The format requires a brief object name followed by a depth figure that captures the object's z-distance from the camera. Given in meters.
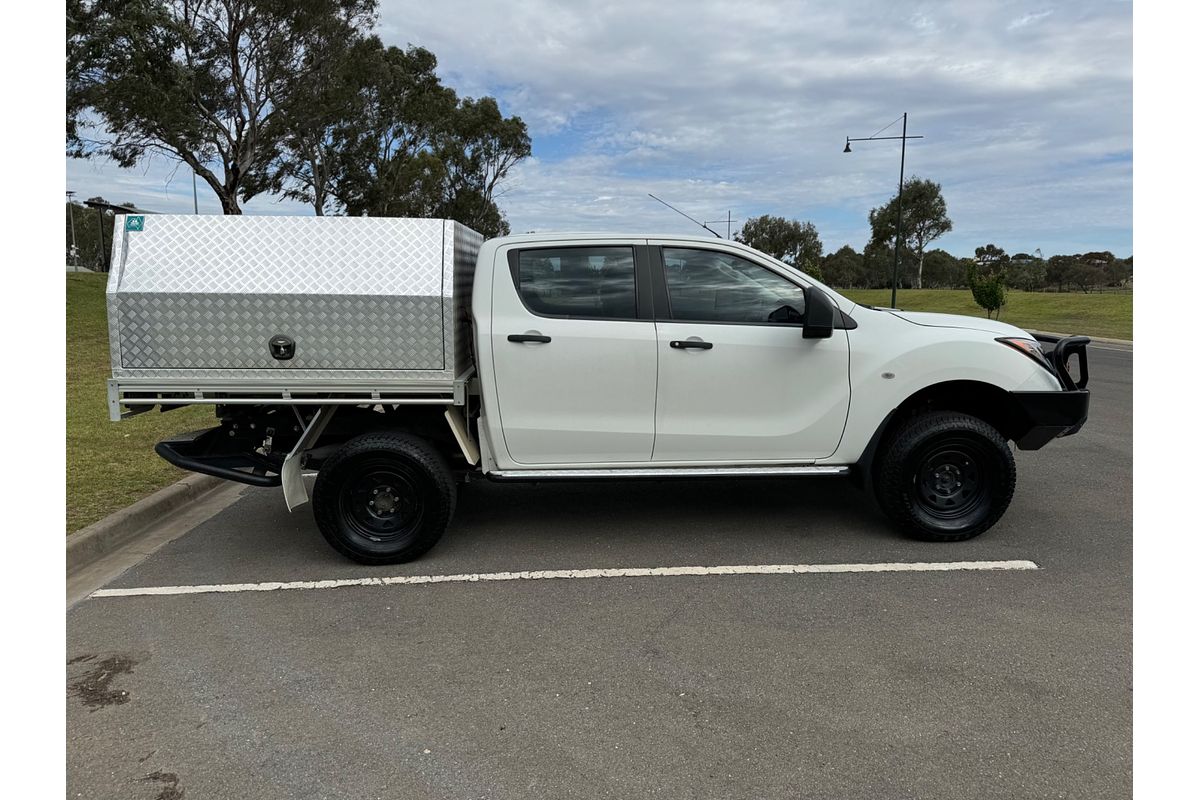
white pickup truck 4.45
